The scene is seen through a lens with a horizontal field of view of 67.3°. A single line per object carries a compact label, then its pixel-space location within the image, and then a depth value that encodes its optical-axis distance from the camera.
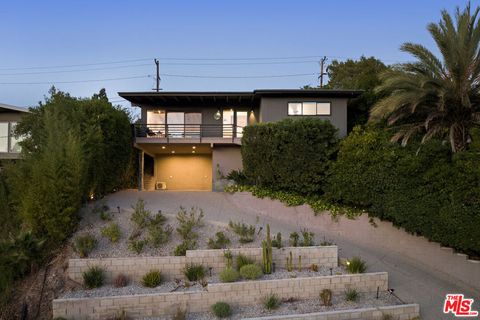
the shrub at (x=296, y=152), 14.66
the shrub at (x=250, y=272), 9.15
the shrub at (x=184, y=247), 10.05
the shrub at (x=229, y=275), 9.00
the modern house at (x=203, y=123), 19.67
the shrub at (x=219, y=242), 10.44
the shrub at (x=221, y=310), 8.23
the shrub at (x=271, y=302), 8.55
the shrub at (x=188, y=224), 10.97
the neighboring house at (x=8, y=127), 20.25
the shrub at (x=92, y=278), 9.04
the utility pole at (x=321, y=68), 35.65
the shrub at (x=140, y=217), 11.22
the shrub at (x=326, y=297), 8.73
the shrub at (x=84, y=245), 9.83
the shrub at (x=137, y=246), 10.11
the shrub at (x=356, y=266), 9.78
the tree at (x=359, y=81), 20.61
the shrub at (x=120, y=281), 9.13
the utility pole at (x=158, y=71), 35.69
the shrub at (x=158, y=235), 10.49
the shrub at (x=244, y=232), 11.04
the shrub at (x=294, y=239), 10.79
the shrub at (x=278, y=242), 10.47
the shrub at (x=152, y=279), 9.10
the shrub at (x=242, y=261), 9.66
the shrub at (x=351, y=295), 8.95
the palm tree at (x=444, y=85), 12.27
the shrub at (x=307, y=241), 10.81
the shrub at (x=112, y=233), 10.64
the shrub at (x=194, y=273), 9.35
